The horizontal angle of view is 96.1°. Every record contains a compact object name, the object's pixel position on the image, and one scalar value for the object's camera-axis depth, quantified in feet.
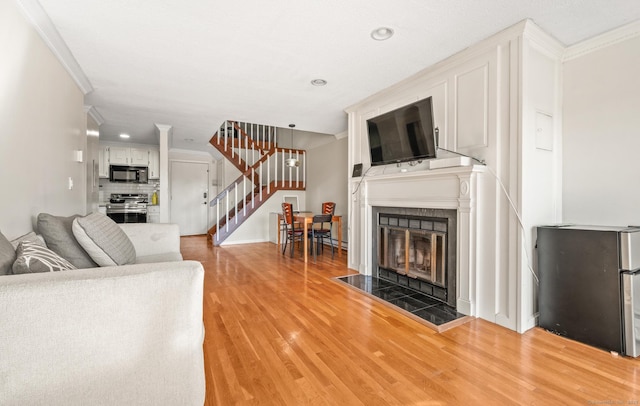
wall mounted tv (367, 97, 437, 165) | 9.25
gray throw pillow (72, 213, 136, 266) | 5.08
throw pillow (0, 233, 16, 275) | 3.78
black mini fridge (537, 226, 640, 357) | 6.20
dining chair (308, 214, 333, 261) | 15.99
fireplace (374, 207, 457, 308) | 8.99
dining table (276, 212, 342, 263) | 15.29
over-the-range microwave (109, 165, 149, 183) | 20.89
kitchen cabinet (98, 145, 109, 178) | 20.80
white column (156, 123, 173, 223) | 15.89
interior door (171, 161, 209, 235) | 24.88
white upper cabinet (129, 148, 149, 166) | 21.70
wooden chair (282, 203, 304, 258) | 16.87
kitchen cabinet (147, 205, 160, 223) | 22.83
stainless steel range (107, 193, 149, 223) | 21.24
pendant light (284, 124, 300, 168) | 19.49
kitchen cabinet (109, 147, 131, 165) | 21.06
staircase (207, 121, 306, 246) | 21.34
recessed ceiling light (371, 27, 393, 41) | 7.26
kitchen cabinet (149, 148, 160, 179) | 22.29
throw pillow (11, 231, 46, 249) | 5.01
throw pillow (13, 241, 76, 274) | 3.66
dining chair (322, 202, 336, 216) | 18.65
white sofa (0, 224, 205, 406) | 2.85
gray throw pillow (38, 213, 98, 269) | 5.33
